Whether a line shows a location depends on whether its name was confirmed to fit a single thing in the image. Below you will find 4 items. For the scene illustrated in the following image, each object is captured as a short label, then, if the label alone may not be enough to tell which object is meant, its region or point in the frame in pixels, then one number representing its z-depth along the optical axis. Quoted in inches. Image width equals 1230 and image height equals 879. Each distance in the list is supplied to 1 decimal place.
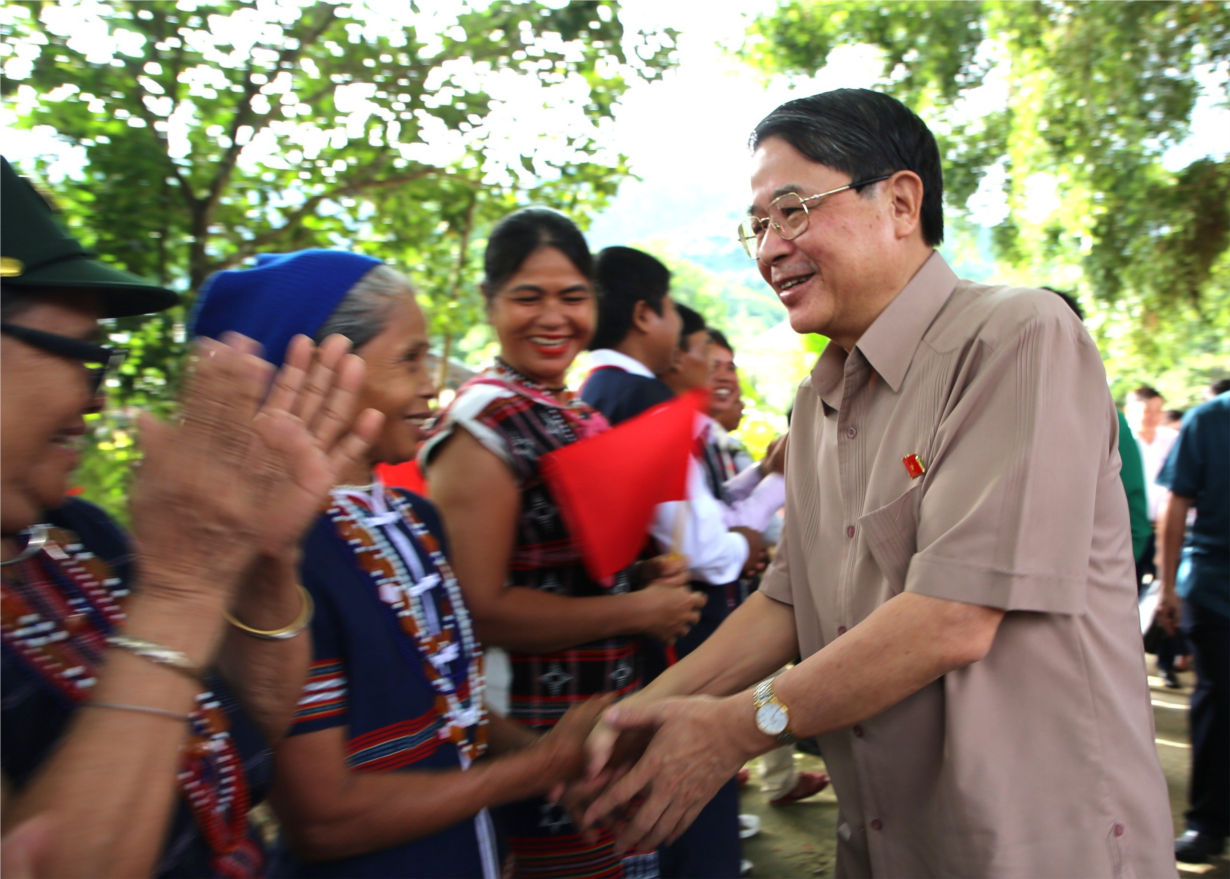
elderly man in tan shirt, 62.5
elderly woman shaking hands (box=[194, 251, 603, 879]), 63.8
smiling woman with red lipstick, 93.4
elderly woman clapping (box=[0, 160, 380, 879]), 41.3
